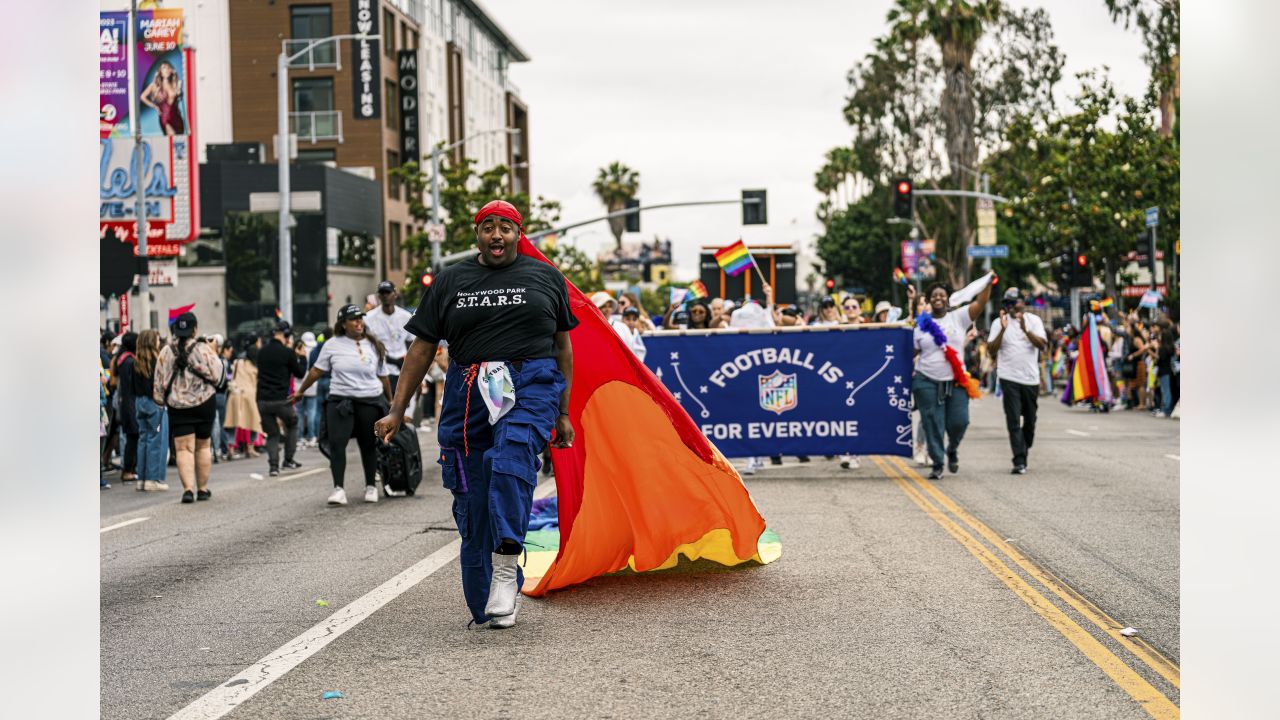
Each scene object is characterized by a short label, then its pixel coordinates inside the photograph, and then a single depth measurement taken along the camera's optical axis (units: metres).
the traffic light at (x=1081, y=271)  39.62
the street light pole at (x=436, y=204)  43.25
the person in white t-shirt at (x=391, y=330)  17.50
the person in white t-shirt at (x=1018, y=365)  15.64
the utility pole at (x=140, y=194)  25.83
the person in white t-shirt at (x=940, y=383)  15.37
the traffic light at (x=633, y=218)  42.12
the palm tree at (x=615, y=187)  110.75
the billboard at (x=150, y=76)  28.22
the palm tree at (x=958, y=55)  55.00
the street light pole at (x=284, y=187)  32.41
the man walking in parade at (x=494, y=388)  7.17
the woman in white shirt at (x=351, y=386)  13.89
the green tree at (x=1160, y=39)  41.56
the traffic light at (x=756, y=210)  40.47
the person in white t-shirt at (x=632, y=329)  16.08
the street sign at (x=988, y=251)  44.06
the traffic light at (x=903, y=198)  40.09
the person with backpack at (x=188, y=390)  14.90
